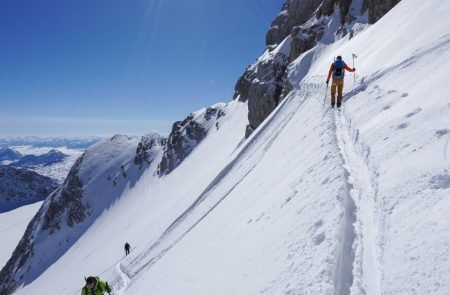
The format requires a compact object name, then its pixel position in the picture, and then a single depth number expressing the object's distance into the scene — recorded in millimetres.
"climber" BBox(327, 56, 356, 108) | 15980
